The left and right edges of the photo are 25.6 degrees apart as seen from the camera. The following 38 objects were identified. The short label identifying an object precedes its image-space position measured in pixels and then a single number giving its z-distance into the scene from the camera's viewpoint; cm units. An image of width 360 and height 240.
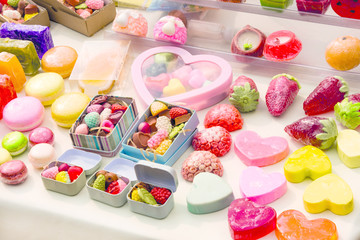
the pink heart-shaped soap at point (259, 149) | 101
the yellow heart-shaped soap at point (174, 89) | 110
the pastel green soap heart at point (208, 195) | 96
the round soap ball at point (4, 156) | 103
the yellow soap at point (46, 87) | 113
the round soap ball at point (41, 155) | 103
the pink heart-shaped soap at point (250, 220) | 92
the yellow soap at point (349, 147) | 99
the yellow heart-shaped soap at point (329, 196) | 94
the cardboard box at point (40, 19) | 125
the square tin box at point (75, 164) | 100
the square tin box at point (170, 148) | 101
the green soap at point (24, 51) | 116
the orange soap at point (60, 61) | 118
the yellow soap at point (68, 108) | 108
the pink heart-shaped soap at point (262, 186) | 96
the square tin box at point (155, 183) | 95
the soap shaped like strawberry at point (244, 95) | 108
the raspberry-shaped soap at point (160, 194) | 96
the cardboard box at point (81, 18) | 125
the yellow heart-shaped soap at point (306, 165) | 98
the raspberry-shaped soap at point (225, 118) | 106
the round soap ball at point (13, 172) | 101
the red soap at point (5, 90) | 111
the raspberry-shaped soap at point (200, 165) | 100
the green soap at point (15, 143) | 105
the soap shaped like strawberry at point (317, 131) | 101
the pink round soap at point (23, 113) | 108
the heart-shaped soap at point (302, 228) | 91
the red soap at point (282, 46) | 112
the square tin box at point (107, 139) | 104
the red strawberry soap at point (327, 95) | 106
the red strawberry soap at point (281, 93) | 107
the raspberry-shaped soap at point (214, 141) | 103
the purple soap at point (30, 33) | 119
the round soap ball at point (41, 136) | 106
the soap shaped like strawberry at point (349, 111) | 103
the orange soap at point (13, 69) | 113
